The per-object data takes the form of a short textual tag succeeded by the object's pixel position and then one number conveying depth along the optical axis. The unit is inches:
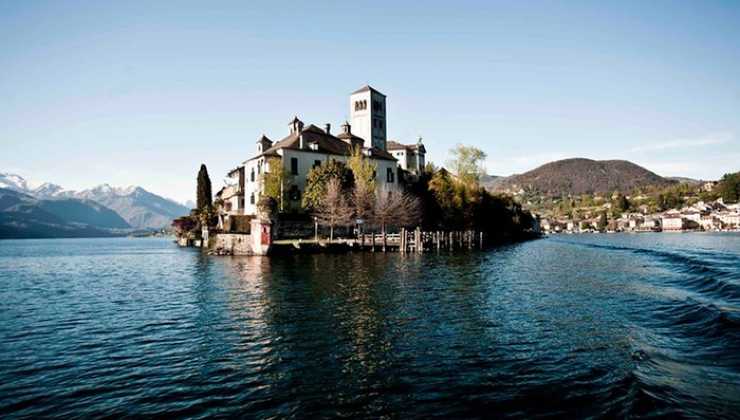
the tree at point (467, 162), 3553.2
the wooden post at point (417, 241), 2382.6
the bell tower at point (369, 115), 3710.6
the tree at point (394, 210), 2583.7
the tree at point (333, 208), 2469.2
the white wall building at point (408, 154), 3966.5
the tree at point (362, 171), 2674.7
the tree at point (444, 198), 3083.2
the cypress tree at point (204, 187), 3538.4
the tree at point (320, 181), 2610.7
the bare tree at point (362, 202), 2564.0
